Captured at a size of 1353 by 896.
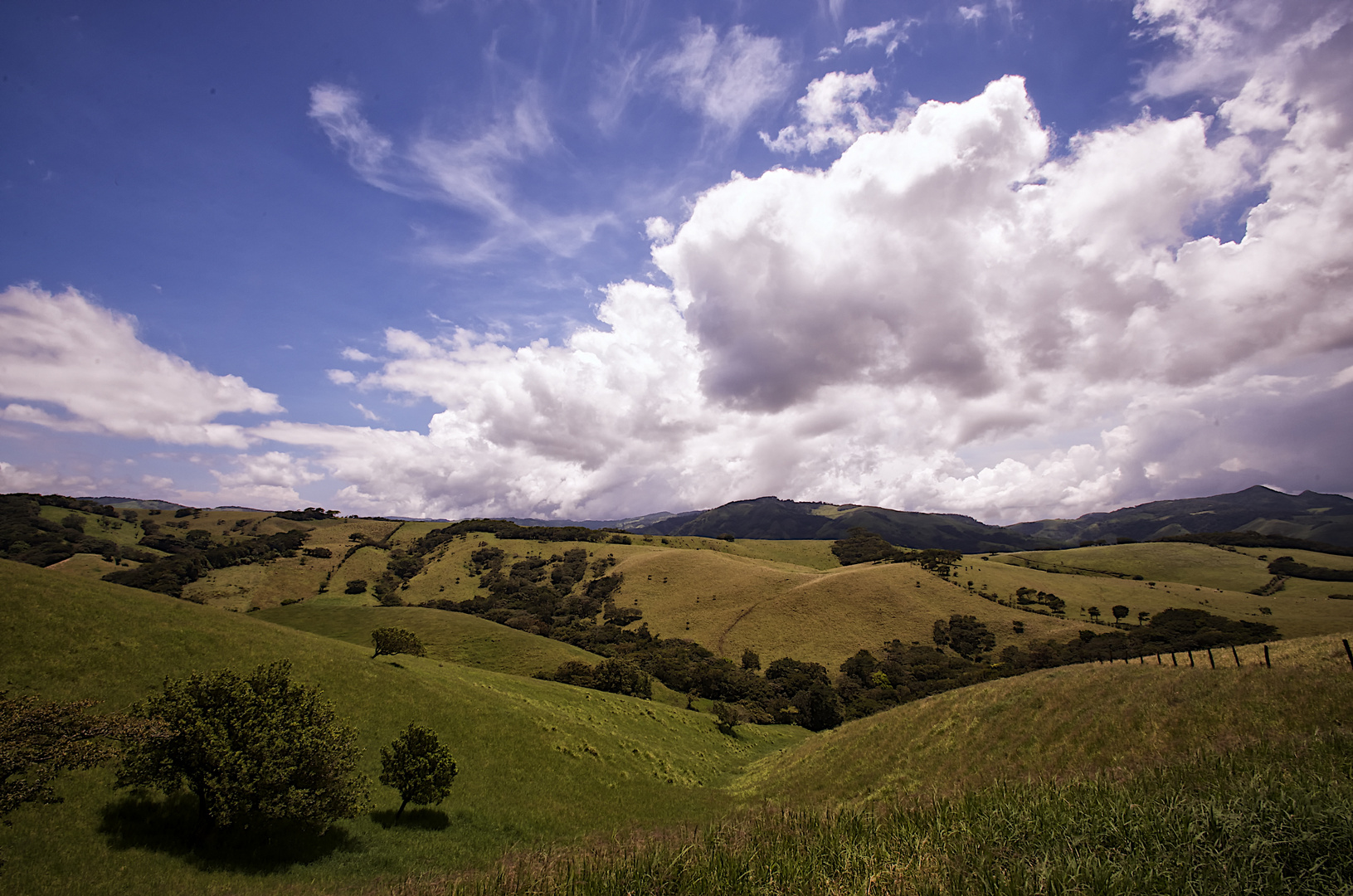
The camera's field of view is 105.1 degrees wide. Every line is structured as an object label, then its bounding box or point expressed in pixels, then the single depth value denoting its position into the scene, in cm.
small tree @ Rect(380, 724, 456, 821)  2528
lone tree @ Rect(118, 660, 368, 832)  1770
